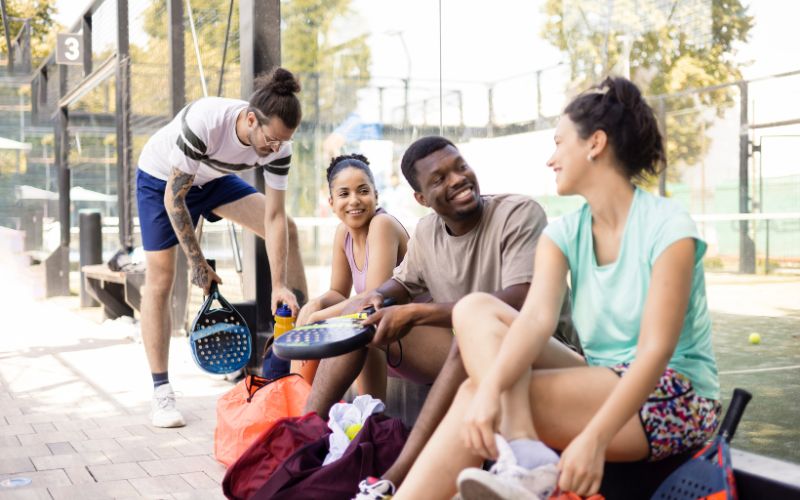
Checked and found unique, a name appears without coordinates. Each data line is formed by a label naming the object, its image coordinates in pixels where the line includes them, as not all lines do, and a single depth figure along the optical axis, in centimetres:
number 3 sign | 1145
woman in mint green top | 196
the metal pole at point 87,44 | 1153
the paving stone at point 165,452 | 381
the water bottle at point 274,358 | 392
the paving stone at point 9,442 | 409
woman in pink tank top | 353
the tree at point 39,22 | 2073
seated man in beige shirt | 279
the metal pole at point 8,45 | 1304
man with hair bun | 399
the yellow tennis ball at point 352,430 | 308
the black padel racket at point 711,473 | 197
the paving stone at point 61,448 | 392
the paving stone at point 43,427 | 439
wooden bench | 856
